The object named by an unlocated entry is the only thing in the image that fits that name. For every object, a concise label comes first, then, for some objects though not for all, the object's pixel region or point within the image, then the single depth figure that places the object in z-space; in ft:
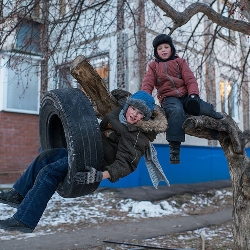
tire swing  9.41
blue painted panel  30.60
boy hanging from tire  9.56
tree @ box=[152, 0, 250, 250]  13.30
